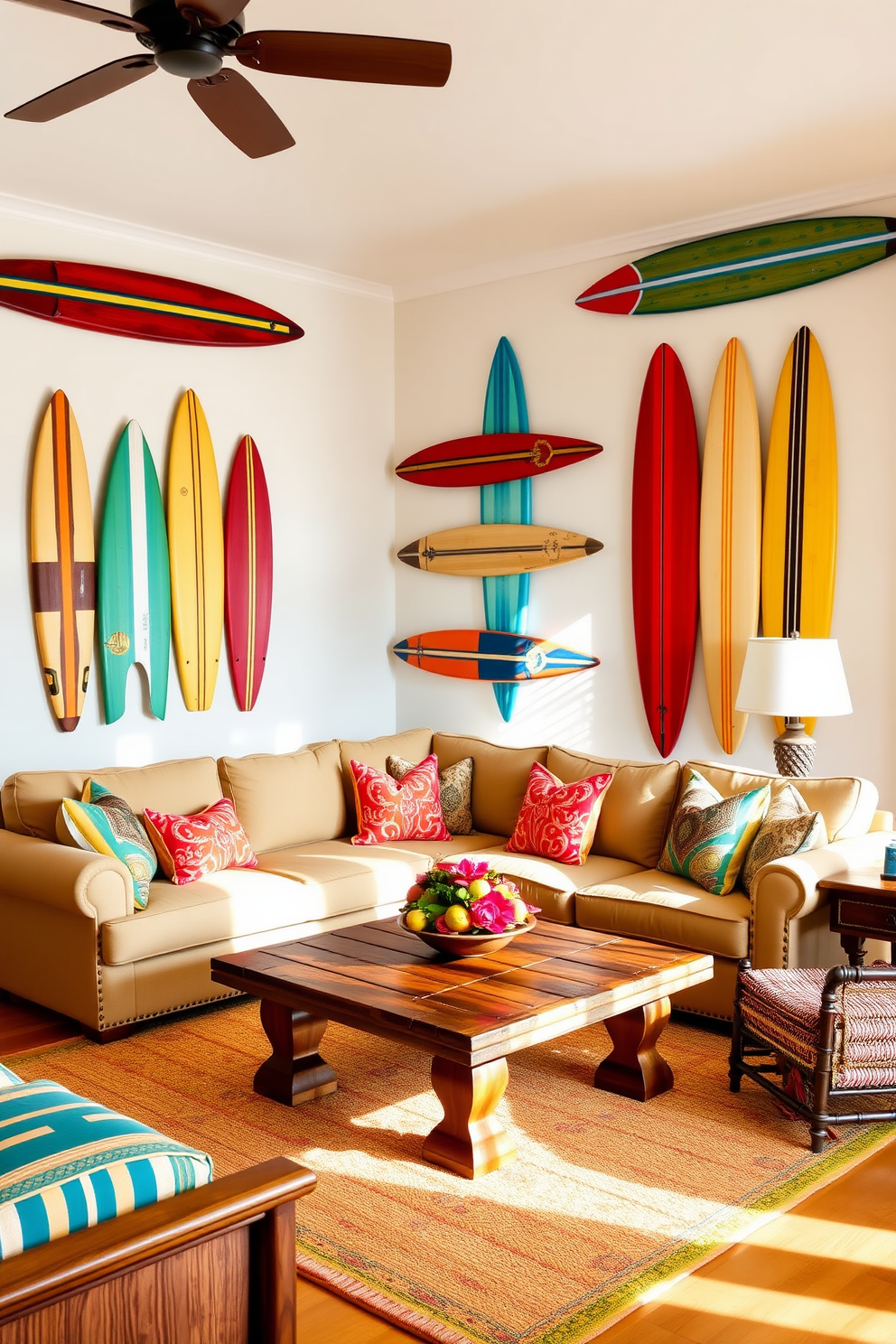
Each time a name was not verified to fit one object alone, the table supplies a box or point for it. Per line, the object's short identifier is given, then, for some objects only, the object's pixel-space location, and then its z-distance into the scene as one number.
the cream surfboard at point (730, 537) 4.62
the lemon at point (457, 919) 3.11
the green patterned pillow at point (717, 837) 3.88
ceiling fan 2.27
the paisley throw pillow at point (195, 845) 4.06
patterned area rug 2.31
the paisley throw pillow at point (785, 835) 3.73
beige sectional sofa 3.62
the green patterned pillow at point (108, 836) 3.84
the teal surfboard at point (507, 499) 5.34
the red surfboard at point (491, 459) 5.19
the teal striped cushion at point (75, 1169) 1.41
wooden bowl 3.12
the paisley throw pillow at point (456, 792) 4.96
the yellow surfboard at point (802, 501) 4.42
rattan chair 2.84
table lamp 3.98
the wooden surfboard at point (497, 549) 5.22
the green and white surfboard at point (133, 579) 4.70
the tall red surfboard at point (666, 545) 4.81
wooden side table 3.35
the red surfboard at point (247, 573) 5.14
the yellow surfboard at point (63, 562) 4.50
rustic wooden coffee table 2.76
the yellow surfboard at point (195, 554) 4.94
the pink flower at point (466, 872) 3.20
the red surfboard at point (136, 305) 4.44
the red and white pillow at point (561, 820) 4.35
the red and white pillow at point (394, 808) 4.75
